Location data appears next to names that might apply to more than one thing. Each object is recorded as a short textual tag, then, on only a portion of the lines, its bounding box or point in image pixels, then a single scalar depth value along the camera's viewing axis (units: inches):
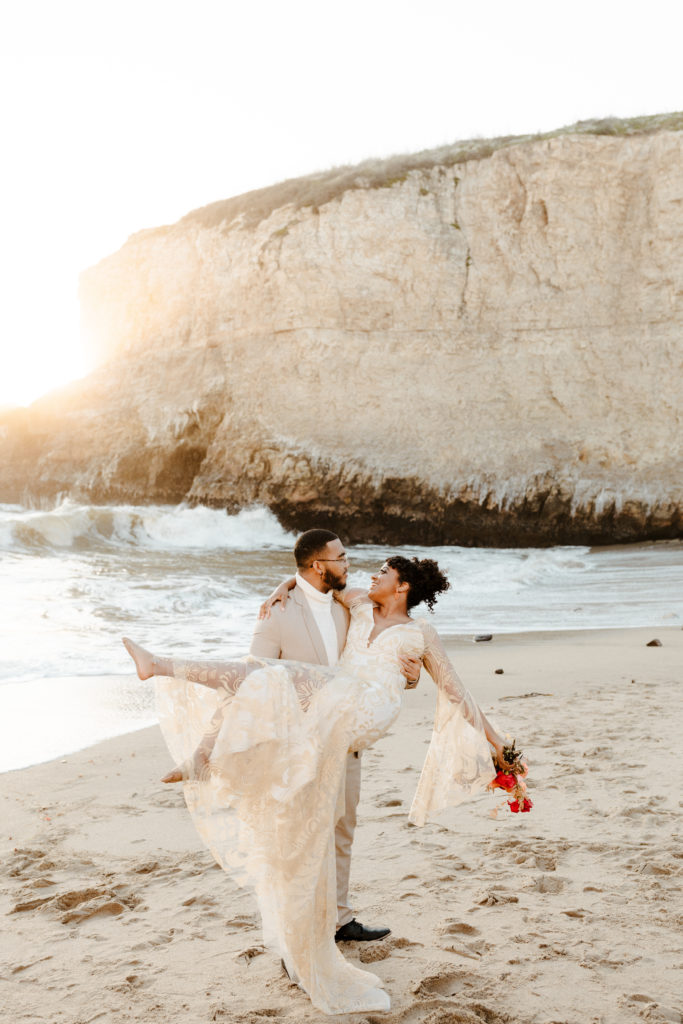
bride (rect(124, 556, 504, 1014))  105.7
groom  121.0
